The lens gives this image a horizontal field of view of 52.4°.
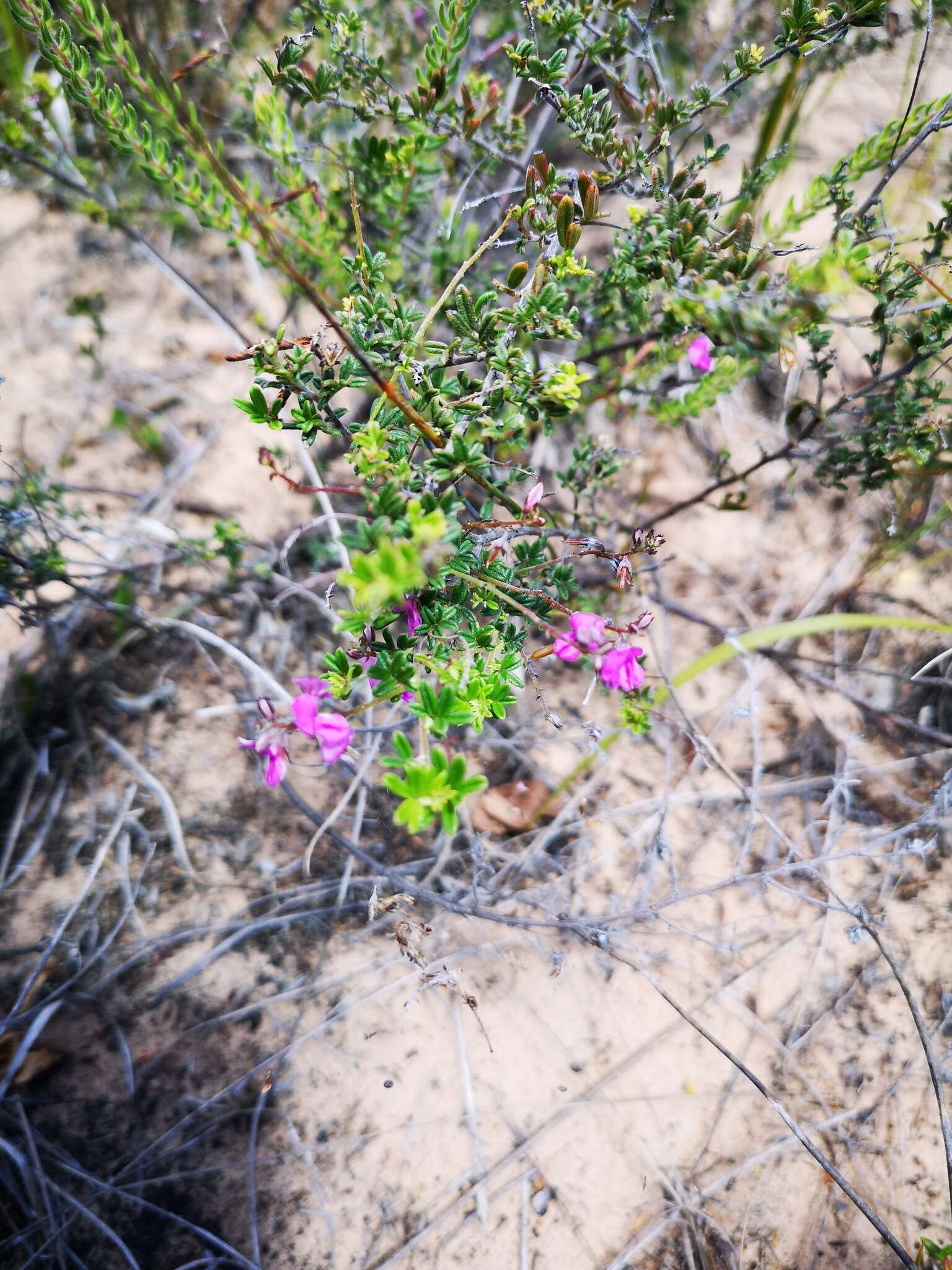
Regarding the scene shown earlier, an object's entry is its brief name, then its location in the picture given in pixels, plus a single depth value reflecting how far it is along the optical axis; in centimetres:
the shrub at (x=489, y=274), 21
